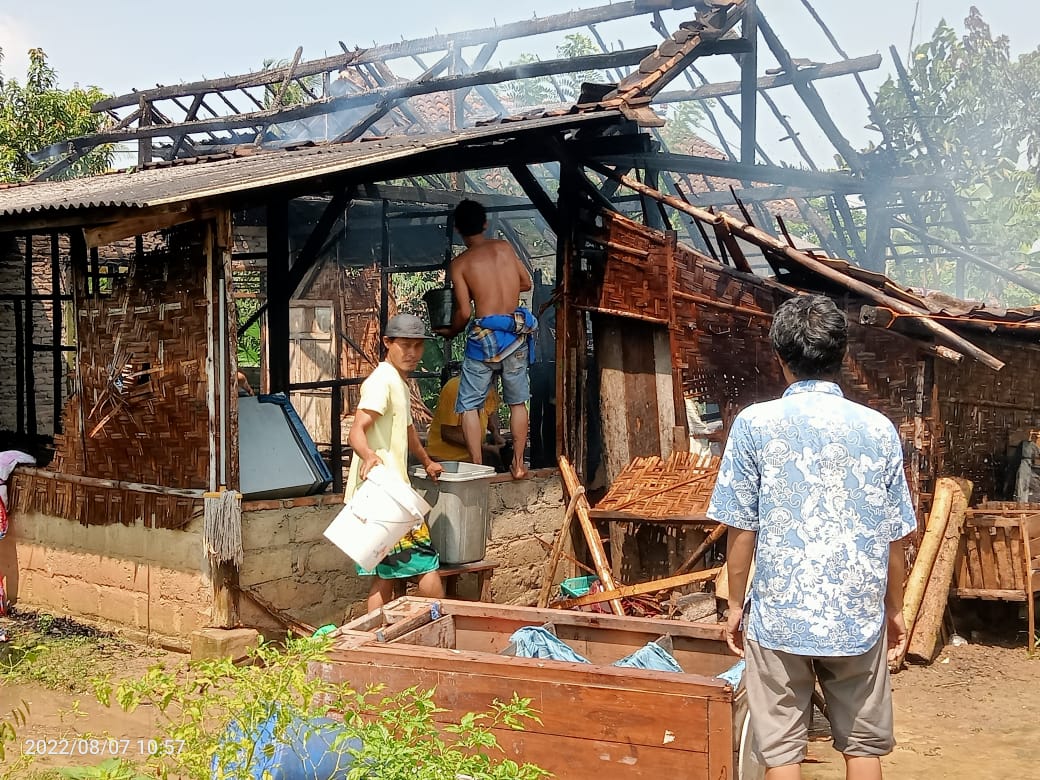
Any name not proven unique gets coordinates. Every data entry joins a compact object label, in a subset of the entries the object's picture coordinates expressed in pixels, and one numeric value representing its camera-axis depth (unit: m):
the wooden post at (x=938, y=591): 7.05
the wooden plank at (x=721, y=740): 3.74
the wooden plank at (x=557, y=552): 7.39
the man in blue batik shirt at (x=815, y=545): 3.38
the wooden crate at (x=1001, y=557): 7.38
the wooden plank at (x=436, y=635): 4.66
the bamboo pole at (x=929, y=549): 7.10
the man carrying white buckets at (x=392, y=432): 5.93
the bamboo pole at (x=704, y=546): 7.24
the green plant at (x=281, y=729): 2.89
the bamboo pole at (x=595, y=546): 7.05
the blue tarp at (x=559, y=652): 4.39
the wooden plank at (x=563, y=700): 3.80
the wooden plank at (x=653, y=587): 6.88
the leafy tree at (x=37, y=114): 16.72
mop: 6.51
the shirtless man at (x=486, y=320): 7.56
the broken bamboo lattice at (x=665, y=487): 7.46
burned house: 6.64
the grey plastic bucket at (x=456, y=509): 6.64
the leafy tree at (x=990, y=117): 18.66
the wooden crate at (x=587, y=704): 3.77
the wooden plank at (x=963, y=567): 7.60
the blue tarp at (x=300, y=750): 3.03
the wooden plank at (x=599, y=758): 3.80
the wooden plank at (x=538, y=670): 3.80
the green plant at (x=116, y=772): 2.71
